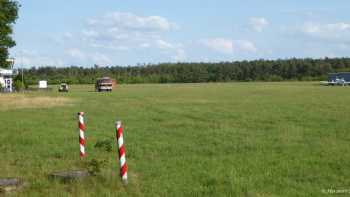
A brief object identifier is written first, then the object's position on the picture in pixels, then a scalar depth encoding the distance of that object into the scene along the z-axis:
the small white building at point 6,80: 66.25
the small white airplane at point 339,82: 88.88
